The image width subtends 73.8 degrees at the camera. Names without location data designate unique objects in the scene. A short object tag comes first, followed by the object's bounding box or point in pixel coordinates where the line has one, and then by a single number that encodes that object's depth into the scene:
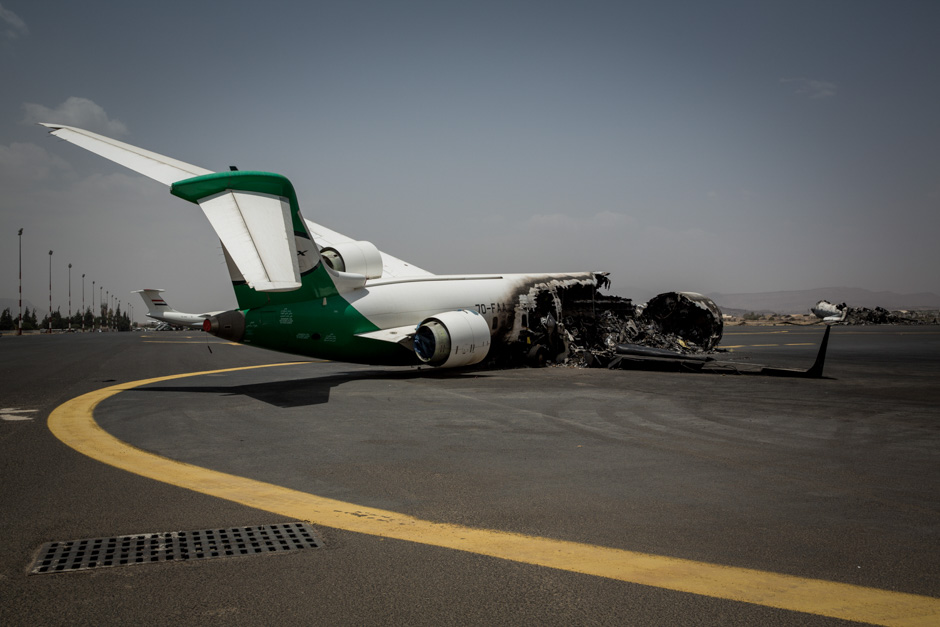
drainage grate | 4.65
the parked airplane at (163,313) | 57.19
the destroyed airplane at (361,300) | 12.20
